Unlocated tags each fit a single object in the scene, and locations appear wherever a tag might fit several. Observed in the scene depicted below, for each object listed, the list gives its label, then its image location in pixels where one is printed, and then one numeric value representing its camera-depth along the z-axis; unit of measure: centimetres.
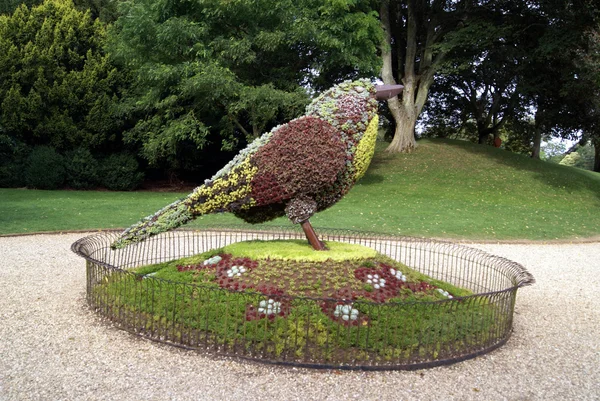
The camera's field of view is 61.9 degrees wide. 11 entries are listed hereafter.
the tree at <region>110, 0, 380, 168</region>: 2005
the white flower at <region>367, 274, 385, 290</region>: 667
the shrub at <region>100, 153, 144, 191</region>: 2494
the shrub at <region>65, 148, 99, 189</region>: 2430
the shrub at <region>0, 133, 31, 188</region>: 2392
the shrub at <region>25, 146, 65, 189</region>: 2348
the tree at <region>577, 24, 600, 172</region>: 2062
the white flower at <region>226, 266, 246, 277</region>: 682
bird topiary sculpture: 686
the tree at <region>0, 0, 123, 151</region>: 2397
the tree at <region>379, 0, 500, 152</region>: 2777
